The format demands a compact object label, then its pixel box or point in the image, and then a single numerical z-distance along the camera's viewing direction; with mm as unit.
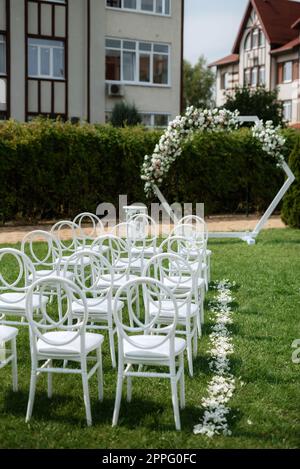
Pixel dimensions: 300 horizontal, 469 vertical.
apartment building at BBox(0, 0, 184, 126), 24469
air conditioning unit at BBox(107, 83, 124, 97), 26484
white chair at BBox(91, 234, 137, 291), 7007
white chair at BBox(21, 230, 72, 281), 7468
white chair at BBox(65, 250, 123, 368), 5812
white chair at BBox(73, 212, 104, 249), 14948
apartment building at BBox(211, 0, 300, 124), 44656
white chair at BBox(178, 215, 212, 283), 8930
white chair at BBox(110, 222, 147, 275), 7961
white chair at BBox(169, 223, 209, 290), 8477
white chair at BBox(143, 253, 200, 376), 5656
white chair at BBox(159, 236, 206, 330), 6169
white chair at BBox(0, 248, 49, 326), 6094
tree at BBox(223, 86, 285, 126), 29797
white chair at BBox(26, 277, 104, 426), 4648
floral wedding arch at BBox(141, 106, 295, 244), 12719
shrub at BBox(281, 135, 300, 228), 15765
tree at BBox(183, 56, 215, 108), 59969
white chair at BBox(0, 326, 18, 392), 5152
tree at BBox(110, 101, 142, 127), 25672
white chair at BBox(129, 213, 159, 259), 9122
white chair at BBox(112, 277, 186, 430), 4586
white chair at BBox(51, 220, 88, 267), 8154
